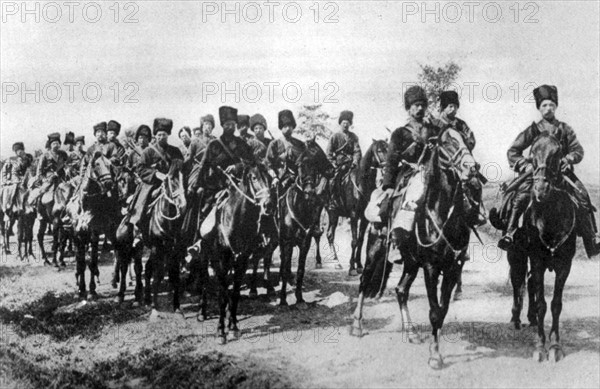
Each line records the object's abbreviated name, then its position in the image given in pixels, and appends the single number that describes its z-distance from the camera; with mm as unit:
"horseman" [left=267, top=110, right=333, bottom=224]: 9531
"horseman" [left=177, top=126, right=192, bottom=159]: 11727
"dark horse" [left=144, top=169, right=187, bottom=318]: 9070
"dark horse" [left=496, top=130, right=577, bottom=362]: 6852
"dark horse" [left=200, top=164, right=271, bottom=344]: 7781
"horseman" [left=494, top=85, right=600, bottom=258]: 7184
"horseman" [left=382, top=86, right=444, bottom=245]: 7457
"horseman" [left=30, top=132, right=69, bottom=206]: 13211
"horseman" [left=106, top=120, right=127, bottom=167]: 10859
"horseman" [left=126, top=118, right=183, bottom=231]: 9398
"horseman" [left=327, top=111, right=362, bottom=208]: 11516
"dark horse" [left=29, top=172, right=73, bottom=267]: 12703
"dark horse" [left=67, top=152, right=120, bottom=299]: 10156
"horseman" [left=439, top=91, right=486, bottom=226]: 8281
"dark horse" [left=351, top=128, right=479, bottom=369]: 6820
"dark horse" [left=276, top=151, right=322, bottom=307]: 9383
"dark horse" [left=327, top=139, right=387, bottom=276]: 11047
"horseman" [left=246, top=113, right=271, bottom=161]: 10211
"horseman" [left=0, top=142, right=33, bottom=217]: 14961
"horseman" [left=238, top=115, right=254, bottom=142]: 10812
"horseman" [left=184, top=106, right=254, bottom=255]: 8320
